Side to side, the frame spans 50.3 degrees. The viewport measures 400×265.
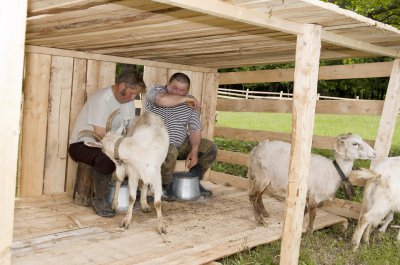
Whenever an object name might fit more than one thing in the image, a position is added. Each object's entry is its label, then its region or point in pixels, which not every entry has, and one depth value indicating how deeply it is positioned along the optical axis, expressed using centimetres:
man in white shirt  576
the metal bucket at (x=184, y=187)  681
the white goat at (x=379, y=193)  531
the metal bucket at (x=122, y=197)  598
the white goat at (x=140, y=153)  514
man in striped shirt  633
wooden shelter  340
